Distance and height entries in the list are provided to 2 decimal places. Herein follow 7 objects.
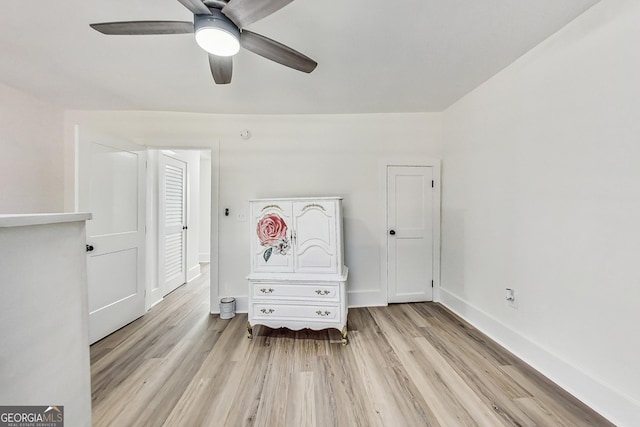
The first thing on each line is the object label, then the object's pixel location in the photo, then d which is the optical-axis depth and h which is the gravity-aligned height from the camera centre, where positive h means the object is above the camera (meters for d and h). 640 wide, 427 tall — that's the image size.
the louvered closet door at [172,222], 3.33 -0.19
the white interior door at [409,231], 3.10 -0.25
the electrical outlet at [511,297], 2.10 -0.72
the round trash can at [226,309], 2.80 -1.11
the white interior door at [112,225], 2.25 -0.17
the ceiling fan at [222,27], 1.14 +0.92
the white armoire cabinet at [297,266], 2.30 -0.53
